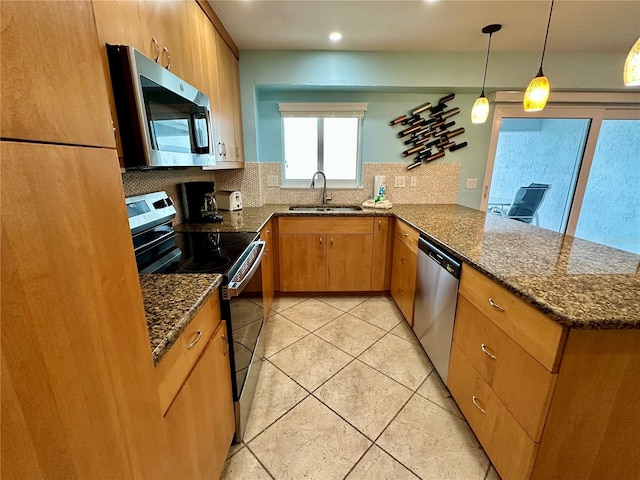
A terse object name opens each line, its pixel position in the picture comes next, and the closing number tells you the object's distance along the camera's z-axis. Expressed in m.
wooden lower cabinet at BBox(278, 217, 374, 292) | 2.61
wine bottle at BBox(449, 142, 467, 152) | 3.03
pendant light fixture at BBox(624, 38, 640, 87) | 1.07
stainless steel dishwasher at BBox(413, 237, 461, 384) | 1.53
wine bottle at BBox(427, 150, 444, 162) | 3.03
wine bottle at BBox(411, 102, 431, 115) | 2.93
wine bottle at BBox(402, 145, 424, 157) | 3.02
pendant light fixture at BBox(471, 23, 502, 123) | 2.12
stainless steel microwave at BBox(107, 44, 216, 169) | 0.94
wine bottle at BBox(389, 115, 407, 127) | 2.97
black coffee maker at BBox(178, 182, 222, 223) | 2.13
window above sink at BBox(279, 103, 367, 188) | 2.95
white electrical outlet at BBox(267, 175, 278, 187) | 3.05
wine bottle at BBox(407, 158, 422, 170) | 3.04
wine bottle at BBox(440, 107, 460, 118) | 2.94
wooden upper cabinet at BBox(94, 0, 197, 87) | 0.92
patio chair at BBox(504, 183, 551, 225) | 3.28
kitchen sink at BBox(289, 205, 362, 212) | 2.98
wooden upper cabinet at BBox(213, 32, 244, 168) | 2.11
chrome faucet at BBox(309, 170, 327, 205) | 2.93
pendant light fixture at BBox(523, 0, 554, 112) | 1.66
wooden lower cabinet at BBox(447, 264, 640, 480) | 0.86
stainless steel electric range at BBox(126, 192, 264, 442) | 1.21
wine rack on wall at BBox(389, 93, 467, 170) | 2.95
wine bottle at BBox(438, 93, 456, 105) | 2.90
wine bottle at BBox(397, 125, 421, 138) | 2.98
